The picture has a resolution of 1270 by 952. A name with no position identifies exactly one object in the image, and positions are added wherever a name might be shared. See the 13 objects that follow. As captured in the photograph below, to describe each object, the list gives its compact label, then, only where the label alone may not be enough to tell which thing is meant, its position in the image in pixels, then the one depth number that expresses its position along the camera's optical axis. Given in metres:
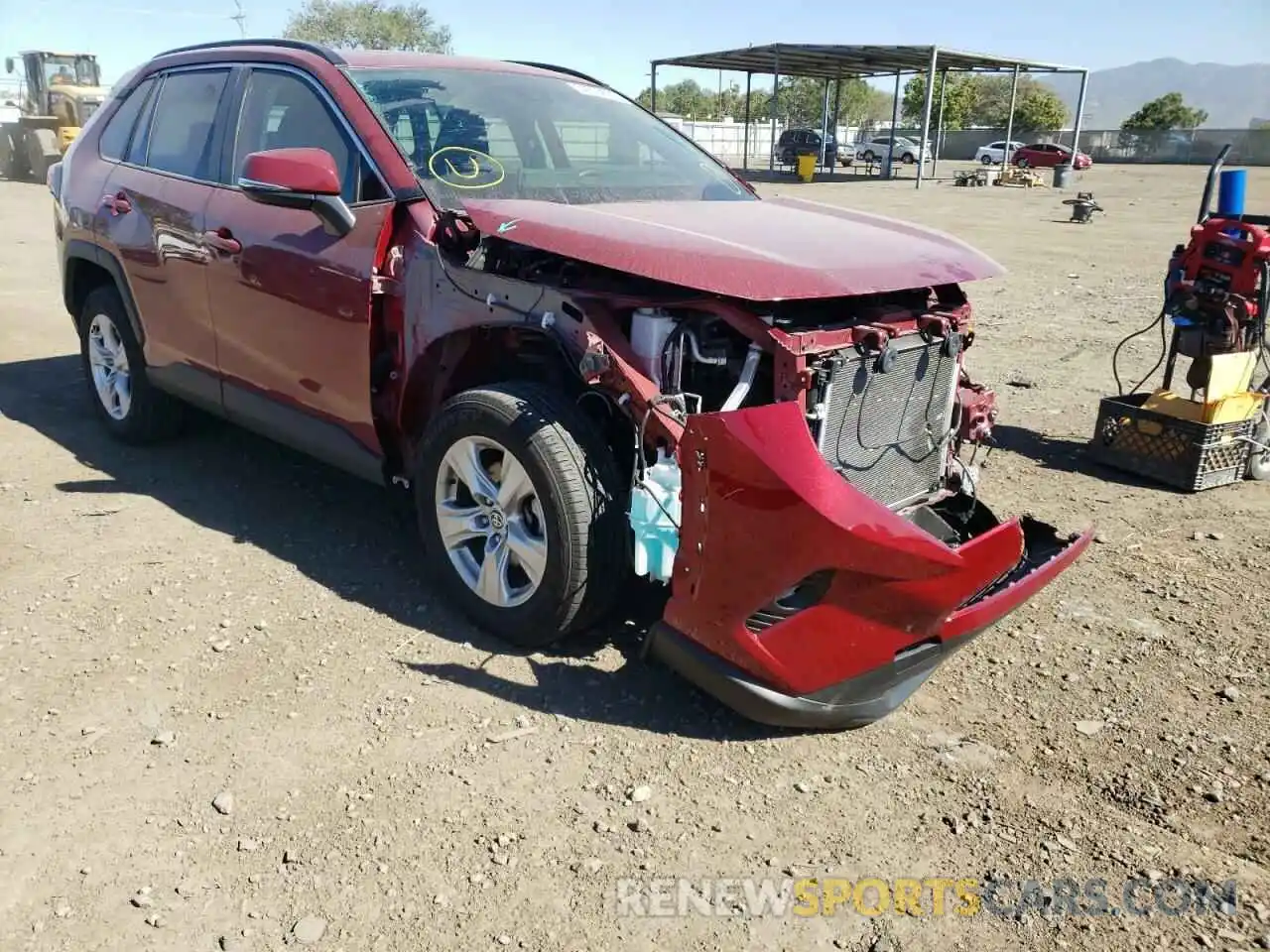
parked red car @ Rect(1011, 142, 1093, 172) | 41.91
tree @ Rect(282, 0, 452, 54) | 56.72
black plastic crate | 5.07
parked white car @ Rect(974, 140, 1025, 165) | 50.41
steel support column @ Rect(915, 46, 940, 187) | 28.66
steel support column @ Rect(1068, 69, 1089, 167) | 32.69
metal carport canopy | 30.77
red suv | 2.71
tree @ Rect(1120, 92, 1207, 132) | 62.06
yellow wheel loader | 24.23
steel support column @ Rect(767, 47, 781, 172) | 33.08
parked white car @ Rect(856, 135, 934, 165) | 49.70
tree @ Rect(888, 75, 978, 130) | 70.50
